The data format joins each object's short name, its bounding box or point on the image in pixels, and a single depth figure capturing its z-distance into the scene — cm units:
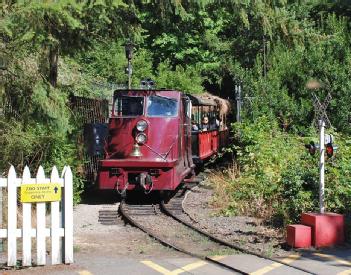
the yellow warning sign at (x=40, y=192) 755
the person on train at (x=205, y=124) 2071
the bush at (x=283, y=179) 1060
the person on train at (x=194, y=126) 1877
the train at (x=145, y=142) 1370
